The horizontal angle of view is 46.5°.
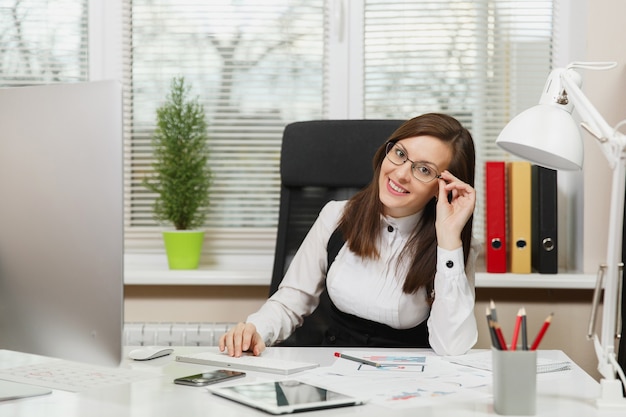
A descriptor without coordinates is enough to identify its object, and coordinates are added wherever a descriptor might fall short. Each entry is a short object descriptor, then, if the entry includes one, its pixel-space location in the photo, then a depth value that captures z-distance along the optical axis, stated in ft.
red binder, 7.52
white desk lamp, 3.55
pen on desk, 4.28
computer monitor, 3.26
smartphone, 3.88
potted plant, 7.89
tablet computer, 3.35
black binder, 7.27
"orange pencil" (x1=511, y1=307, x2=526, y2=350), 3.51
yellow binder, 7.43
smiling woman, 5.71
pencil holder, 3.31
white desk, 3.35
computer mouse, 4.57
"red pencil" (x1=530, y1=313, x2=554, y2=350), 3.42
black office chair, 6.78
